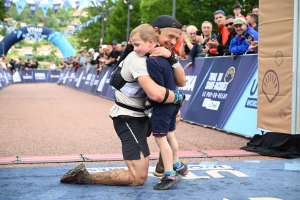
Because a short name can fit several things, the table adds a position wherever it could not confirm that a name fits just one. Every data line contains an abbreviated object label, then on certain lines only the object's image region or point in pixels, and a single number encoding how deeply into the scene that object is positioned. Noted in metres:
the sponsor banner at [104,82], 23.26
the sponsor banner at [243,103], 9.49
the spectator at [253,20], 11.63
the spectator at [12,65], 47.38
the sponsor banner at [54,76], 54.25
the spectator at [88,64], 28.61
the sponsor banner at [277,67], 7.79
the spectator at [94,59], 26.63
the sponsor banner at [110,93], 21.83
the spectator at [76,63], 36.27
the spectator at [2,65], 34.33
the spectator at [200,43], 12.76
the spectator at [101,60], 24.26
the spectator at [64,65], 48.53
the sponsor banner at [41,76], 53.03
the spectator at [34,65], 54.66
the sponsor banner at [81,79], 31.30
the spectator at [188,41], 13.59
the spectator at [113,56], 21.75
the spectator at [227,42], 11.58
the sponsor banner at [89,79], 27.82
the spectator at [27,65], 53.72
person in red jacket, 11.71
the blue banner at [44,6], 32.98
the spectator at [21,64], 52.68
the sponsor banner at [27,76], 50.78
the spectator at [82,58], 34.62
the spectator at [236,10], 13.94
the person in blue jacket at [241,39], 10.33
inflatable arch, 54.25
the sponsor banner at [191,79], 12.56
